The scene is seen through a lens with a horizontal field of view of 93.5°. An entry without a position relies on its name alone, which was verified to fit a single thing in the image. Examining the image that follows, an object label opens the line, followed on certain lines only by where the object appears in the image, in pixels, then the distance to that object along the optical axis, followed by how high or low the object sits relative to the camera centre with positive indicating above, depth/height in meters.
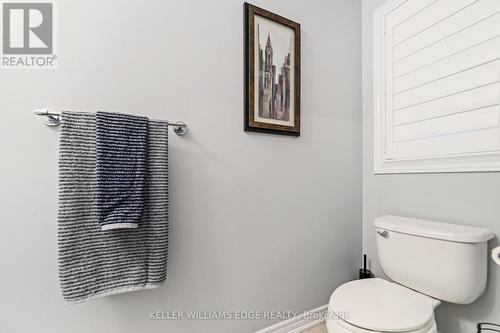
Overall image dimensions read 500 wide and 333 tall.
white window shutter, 1.08 +0.43
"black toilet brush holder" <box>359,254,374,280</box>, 1.56 -0.71
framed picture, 1.23 +0.52
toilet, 0.89 -0.54
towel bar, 0.81 +0.18
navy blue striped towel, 0.85 -0.01
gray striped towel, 0.82 -0.25
